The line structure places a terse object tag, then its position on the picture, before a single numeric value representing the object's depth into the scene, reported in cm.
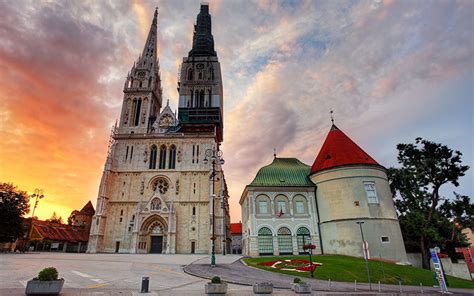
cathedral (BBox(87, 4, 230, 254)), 4206
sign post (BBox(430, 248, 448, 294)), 1523
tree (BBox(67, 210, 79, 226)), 6619
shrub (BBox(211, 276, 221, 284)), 1088
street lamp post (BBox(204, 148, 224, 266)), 1986
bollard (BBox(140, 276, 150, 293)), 1031
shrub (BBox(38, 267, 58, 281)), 910
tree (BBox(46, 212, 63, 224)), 9889
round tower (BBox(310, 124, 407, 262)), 2808
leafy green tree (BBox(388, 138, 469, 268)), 3088
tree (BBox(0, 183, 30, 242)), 3206
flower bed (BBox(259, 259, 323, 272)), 1981
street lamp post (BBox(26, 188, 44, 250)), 4063
